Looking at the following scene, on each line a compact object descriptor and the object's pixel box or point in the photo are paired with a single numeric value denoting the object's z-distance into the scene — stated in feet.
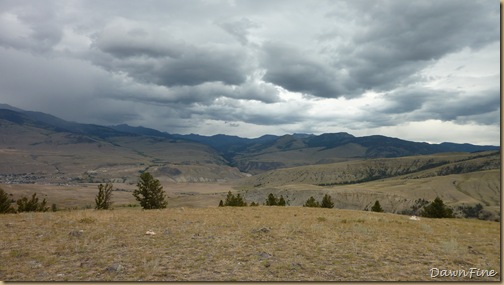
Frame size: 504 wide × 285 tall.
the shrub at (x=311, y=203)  217.27
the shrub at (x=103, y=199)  135.44
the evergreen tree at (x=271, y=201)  233.43
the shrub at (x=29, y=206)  148.87
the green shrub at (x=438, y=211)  183.54
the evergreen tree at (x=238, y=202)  187.51
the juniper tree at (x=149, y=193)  159.94
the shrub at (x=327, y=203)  233.19
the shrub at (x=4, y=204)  127.24
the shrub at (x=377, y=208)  217.60
